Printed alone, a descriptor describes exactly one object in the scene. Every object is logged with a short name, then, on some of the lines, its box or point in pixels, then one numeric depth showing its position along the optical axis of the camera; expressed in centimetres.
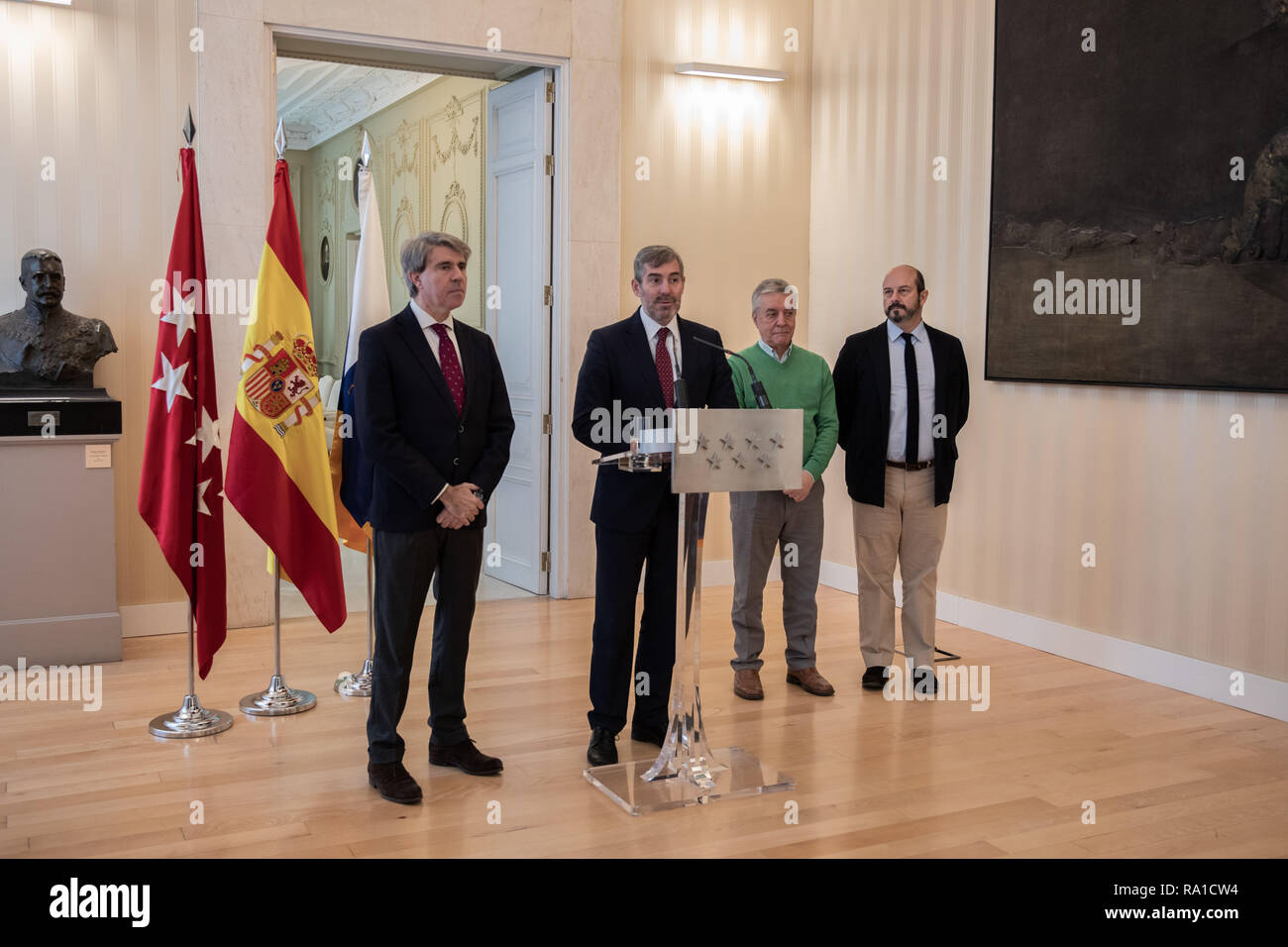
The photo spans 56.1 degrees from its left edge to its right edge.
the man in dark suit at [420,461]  370
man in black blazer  499
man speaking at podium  402
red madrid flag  445
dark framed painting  473
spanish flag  460
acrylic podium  340
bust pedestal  525
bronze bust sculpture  540
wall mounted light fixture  697
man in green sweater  491
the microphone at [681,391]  336
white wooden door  691
